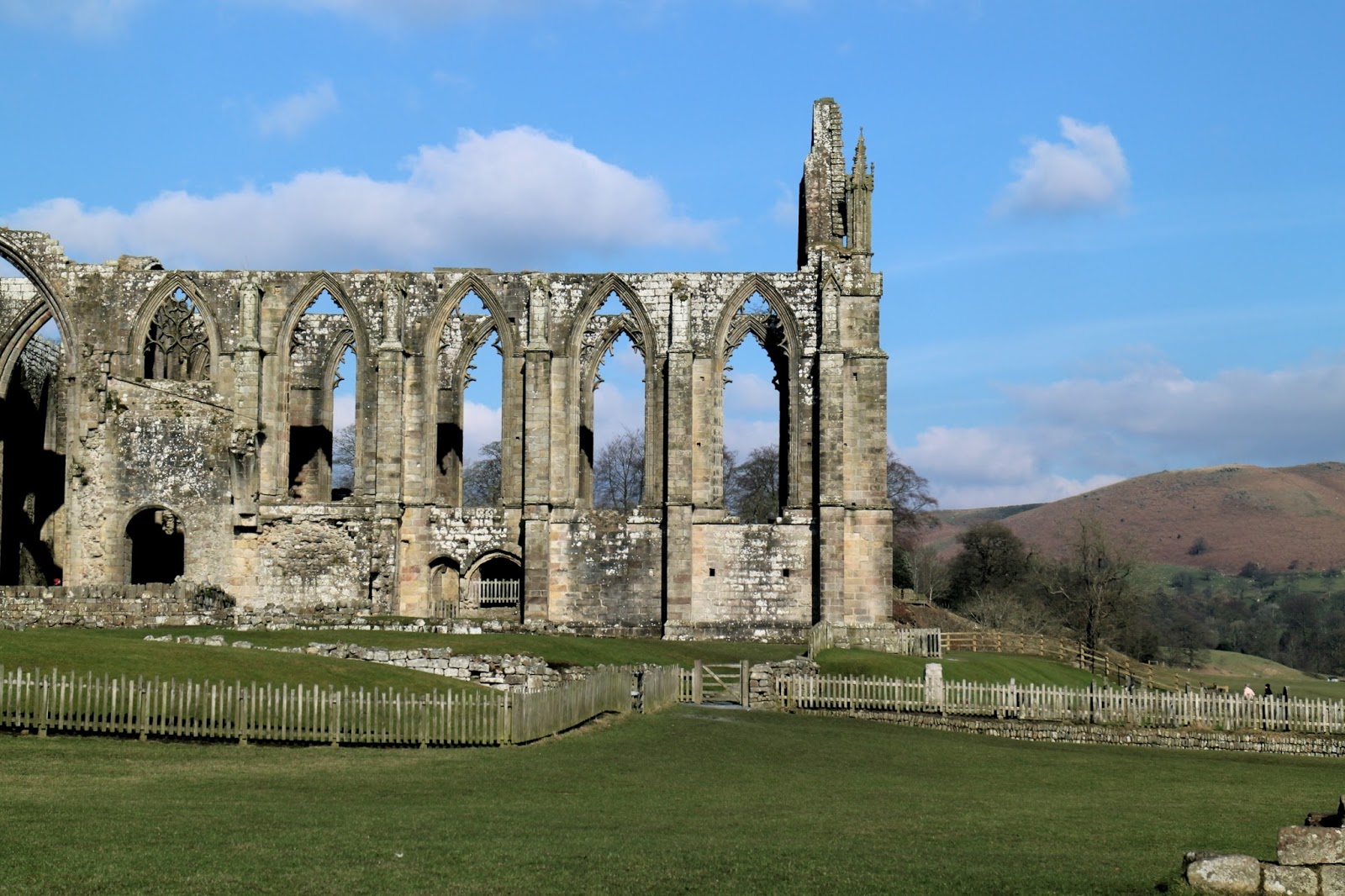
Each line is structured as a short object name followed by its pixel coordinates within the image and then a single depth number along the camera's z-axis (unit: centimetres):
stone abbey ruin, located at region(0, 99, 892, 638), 4747
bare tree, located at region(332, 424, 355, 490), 9962
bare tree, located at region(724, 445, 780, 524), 8444
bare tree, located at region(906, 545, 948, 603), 8531
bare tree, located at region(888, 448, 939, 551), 8631
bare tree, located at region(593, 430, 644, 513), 9219
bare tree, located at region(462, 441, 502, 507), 9588
